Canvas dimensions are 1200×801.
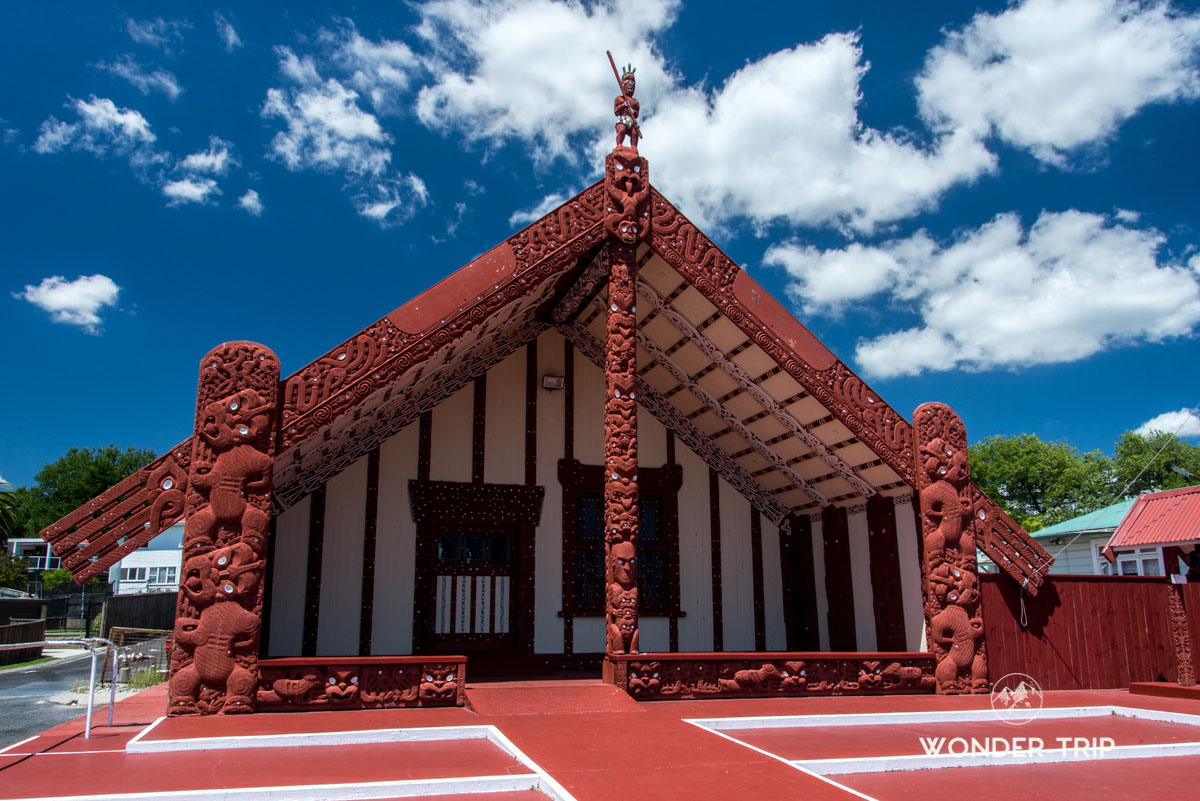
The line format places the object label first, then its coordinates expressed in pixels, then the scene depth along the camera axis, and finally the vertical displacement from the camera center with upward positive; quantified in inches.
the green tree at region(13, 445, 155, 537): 2356.1 +272.4
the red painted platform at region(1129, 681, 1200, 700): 345.1 -52.8
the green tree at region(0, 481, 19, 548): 1200.2 +84.9
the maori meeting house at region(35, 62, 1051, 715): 272.4 +31.0
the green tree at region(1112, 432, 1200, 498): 1482.5 +188.9
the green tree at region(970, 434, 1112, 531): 1539.1 +170.0
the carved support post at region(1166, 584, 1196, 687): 380.8 -33.2
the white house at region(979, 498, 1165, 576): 701.3 +20.0
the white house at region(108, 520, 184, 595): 1397.6 +8.1
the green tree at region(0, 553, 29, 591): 1117.0 +3.7
